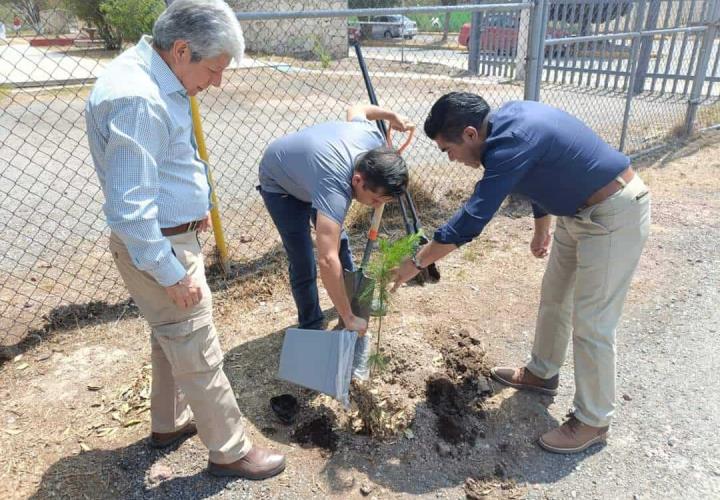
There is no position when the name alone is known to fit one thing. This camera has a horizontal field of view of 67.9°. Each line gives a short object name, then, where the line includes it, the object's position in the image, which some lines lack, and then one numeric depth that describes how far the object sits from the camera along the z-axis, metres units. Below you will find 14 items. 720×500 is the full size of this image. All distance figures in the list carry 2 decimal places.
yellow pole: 3.25
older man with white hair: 1.64
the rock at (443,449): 2.50
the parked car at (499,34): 13.38
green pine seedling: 2.34
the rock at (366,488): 2.30
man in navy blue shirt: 2.07
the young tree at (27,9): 5.96
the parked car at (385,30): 18.83
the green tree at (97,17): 17.95
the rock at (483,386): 2.88
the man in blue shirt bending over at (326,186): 2.24
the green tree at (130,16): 15.24
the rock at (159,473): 2.34
